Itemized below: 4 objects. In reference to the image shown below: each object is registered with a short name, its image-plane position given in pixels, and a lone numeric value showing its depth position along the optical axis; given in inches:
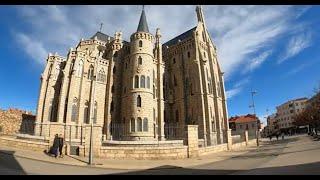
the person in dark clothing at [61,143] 503.4
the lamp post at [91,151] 446.2
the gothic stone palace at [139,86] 1048.2
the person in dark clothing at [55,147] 490.9
